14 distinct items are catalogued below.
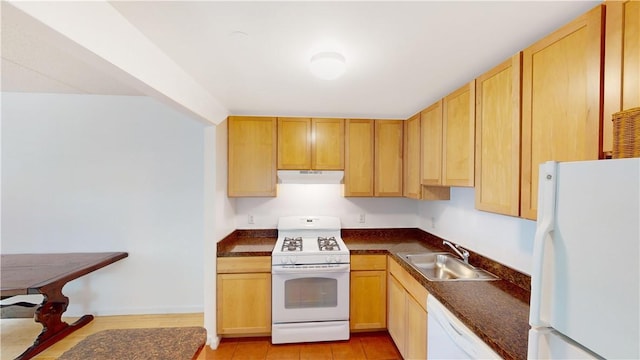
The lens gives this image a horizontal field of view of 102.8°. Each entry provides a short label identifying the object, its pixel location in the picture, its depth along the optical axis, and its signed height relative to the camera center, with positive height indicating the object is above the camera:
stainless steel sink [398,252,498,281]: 2.04 -0.78
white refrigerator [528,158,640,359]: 0.57 -0.22
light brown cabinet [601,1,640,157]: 0.84 +0.39
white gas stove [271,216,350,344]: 2.42 -1.16
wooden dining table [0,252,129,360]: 2.13 -0.91
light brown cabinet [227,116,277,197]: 2.78 +0.20
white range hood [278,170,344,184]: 2.80 -0.02
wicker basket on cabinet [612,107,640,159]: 0.69 +0.11
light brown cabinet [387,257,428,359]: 1.81 -1.11
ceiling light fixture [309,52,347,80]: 1.42 +0.62
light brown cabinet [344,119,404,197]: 2.89 +0.17
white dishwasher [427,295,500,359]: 1.16 -0.84
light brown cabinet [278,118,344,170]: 2.82 +0.34
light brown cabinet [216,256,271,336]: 2.46 -1.16
